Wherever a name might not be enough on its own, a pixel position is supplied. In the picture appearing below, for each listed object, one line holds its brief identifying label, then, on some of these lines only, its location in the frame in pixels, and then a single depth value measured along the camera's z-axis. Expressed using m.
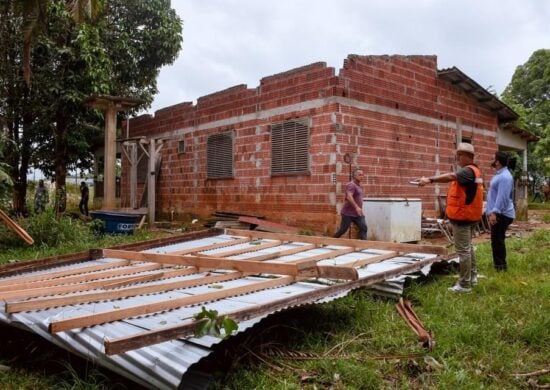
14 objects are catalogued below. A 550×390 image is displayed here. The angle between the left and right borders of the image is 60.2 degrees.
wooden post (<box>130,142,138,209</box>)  13.55
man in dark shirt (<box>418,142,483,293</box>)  4.85
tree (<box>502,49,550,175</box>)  27.05
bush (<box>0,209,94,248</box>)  8.80
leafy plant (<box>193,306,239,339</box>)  2.64
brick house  9.71
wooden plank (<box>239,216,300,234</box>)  9.78
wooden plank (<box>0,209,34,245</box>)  7.30
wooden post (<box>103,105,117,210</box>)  12.23
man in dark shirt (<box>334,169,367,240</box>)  8.38
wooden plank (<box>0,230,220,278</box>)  5.00
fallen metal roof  2.60
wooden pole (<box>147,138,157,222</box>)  12.55
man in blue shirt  5.74
